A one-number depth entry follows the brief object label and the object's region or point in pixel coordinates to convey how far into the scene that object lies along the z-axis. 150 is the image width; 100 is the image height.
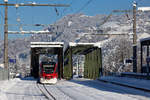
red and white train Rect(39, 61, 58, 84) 39.28
